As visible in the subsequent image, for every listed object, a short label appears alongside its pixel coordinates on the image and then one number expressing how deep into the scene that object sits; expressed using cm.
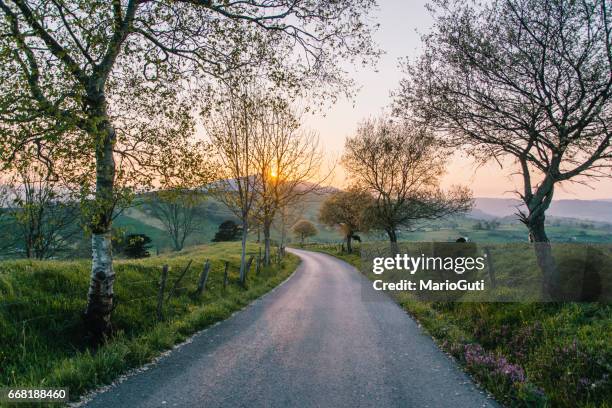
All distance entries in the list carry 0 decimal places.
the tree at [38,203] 734
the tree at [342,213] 5556
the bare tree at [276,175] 2398
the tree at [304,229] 10656
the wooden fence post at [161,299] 1199
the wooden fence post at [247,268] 2208
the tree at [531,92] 1196
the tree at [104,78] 730
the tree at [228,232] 8338
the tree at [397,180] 3578
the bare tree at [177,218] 6594
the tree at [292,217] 4304
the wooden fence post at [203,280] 1600
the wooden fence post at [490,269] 1492
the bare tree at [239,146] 2141
